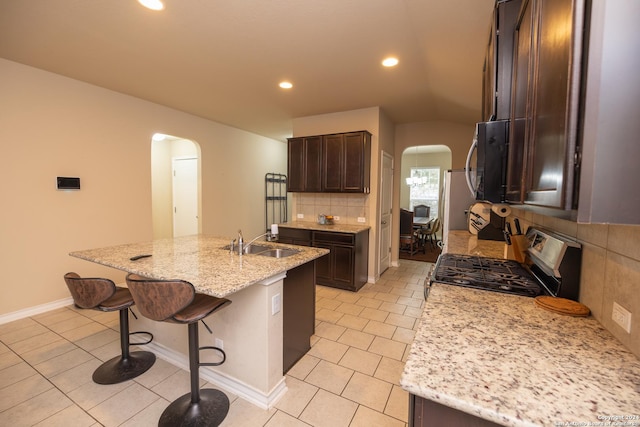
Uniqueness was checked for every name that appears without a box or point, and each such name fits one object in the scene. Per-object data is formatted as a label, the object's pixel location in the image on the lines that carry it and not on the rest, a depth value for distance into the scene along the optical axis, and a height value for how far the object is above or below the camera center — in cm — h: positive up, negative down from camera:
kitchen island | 171 -78
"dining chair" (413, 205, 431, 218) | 807 -29
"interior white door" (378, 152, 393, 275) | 446 -19
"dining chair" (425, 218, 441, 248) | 652 -68
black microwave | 112 +18
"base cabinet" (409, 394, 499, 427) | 70 -58
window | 838 +37
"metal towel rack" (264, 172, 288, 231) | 661 -2
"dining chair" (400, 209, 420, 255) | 610 -67
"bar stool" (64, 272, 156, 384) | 178 -81
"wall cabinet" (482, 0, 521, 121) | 117 +67
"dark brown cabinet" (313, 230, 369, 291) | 380 -89
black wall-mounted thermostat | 314 +15
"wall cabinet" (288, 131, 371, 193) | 401 +57
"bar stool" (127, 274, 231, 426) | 145 -69
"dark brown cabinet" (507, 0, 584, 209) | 58 +27
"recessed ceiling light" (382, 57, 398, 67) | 263 +139
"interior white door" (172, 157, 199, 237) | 564 +2
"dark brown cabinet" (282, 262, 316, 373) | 209 -96
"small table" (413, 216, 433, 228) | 668 -57
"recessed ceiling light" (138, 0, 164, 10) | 187 +137
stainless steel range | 121 -43
